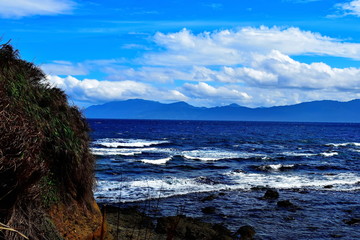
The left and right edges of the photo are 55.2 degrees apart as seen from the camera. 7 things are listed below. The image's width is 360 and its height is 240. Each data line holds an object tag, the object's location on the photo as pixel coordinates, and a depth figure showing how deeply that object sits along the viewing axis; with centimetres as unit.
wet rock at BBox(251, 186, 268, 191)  2280
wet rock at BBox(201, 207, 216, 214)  1656
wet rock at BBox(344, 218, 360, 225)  1530
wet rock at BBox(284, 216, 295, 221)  1579
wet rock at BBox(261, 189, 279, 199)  2023
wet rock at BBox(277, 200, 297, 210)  1806
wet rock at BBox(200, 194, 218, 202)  1909
